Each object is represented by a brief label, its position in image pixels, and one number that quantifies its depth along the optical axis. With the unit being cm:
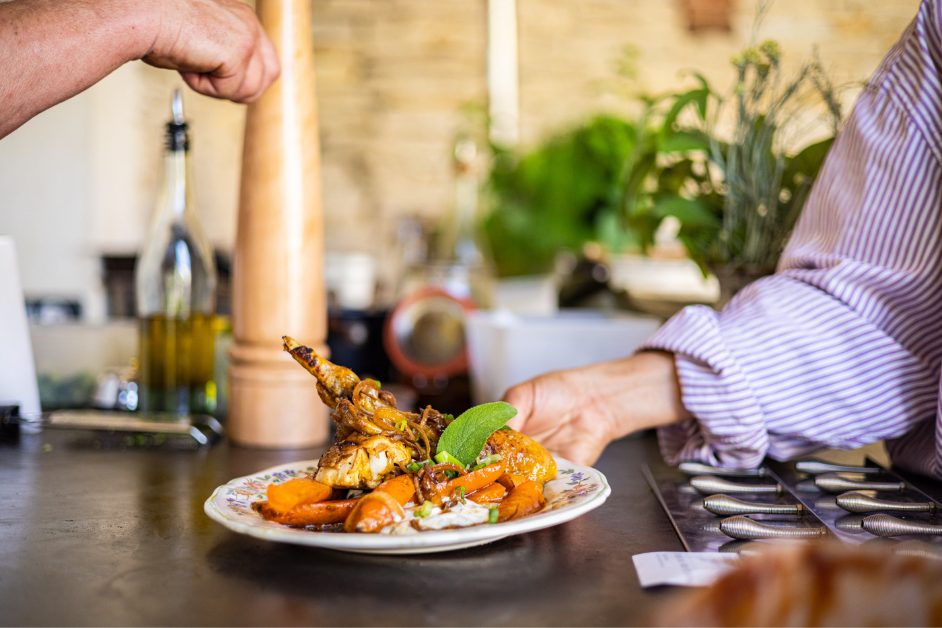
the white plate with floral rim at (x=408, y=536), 57
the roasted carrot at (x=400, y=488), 65
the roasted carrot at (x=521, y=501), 66
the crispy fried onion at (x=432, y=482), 68
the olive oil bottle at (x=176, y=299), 117
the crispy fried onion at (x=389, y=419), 73
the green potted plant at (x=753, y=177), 128
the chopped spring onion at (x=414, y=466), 70
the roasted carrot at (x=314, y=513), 65
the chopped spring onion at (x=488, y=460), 72
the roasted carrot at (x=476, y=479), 70
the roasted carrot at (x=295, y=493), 65
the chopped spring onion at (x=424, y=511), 62
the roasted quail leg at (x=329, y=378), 74
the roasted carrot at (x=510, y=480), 72
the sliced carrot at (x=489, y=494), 70
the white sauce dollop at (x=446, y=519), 60
